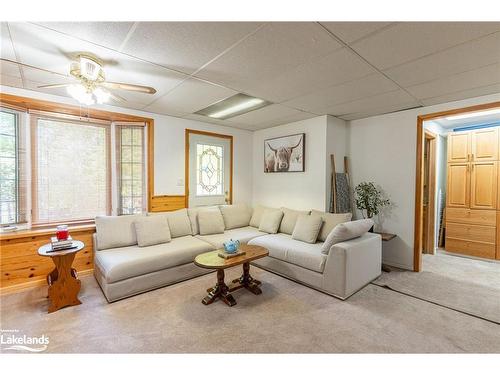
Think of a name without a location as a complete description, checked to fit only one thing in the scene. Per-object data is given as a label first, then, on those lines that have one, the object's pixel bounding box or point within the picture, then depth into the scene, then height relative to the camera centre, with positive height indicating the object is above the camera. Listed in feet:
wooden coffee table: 7.91 -3.34
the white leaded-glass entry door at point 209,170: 13.94 +0.81
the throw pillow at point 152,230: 10.09 -2.14
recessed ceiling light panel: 10.27 +3.69
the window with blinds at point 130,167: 11.56 +0.77
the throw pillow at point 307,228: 10.77 -2.16
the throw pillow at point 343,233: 8.71 -1.92
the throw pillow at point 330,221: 10.82 -1.81
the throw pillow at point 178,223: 11.59 -2.05
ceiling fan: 6.34 +2.91
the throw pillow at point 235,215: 13.93 -2.00
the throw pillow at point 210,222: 12.44 -2.12
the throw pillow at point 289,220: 12.57 -2.04
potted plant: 11.85 -0.87
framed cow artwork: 13.53 +1.82
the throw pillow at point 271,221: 13.03 -2.20
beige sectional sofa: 8.37 -2.79
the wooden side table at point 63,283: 7.55 -3.35
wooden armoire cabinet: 12.57 -0.57
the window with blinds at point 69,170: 9.70 +0.55
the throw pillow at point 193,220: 12.42 -2.02
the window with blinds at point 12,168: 8.99 +0.55
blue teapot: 8.63 -2.40
